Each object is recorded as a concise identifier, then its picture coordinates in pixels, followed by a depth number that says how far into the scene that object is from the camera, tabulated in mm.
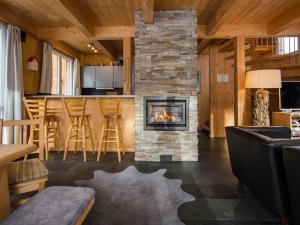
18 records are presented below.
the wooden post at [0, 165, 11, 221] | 1584
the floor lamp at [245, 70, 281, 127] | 3691
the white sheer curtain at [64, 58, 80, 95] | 6911
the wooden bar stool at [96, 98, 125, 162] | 3932
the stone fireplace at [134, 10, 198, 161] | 3977
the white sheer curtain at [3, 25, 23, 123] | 3857
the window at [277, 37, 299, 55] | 5617
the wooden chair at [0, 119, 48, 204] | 1832
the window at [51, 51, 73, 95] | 6215
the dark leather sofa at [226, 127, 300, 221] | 1693
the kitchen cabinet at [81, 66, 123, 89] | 7457
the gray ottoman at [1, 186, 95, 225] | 1239
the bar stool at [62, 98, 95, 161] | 3932
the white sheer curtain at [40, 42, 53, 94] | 4898
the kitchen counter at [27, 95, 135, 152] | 4492
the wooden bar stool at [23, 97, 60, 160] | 3932
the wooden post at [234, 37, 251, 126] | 4586
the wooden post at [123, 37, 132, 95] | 4750
